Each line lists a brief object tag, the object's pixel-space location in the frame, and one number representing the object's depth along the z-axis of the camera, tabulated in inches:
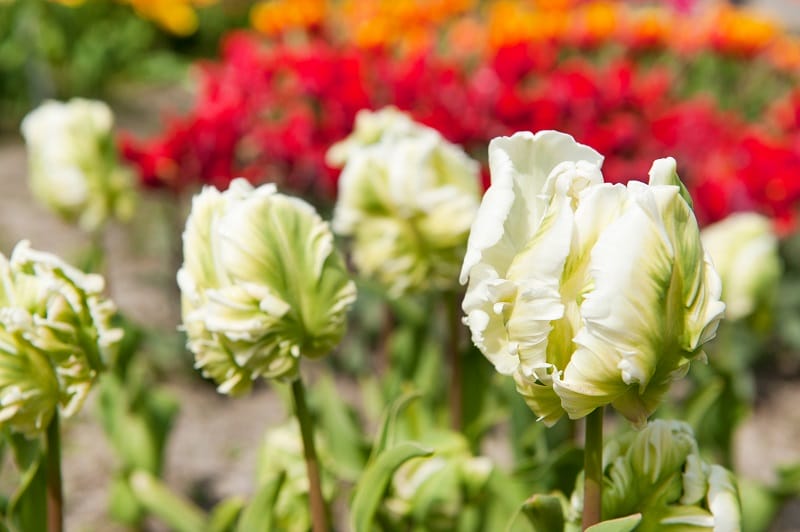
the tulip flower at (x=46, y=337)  26.6
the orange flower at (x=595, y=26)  104.5
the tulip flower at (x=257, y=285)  26.3
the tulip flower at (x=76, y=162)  39.9
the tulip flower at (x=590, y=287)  23.7
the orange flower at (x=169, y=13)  139.0
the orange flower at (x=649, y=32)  104.8
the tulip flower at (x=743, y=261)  35.4
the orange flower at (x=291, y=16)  94.3
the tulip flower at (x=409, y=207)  32.4
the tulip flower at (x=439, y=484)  31.4
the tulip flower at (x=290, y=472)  30.4
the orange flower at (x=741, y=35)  107.9
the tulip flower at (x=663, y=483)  26.1
